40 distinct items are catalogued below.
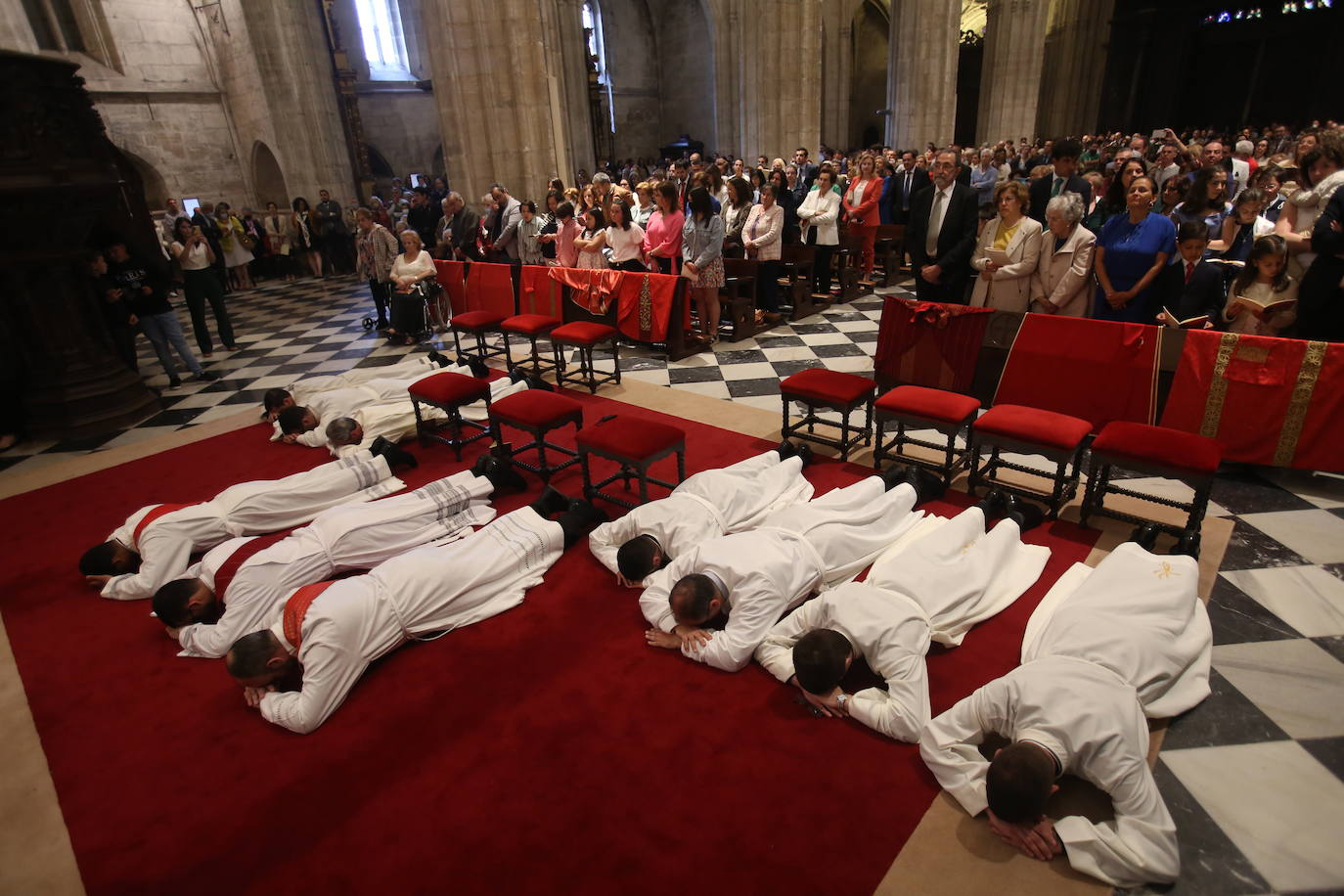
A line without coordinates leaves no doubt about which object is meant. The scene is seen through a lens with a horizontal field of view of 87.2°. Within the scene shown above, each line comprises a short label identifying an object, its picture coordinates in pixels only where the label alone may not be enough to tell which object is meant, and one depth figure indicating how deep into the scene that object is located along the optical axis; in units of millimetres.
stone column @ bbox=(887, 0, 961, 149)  17609
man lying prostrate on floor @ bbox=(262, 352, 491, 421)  5812
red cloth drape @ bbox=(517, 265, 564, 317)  7766
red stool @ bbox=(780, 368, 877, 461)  4543
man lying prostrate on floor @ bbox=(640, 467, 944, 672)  2957
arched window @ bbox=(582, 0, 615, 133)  24781
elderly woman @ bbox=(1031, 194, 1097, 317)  5027
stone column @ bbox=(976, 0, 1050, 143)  21078
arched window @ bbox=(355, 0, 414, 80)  21453
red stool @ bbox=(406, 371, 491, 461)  5008
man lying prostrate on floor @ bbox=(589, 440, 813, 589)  3404
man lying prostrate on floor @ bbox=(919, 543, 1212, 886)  2068
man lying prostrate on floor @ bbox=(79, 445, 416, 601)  3787
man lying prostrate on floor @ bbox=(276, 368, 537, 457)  5438
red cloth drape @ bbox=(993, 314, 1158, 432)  4395
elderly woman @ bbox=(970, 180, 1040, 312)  5262
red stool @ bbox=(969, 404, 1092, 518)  3758
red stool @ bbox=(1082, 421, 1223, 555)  3391
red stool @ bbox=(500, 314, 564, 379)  6625
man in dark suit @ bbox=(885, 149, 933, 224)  10797
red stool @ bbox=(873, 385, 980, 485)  4141
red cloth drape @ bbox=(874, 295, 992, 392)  5137
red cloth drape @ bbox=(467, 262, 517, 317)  8180
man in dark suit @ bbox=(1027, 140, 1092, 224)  6234
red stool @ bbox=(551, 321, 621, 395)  6324
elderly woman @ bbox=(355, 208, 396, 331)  8727
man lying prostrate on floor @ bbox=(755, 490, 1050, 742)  2604
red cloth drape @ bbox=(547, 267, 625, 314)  7410
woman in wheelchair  8508
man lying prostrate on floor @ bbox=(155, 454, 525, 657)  3219
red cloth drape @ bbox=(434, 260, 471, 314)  8766
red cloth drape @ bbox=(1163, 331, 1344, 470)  4004
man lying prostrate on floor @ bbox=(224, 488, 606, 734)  2814
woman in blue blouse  4832
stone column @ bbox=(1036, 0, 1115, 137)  24938
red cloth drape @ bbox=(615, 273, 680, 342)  7188
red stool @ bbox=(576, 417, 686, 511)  3968
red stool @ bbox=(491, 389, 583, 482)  4516
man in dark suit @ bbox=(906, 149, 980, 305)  6141
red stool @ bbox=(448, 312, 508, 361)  7160
